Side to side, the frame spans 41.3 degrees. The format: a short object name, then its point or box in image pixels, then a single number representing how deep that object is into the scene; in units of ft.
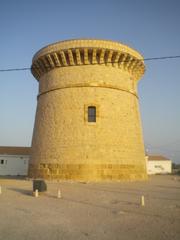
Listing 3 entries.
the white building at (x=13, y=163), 91.45
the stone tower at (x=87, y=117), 53.11
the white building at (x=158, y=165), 136.15
